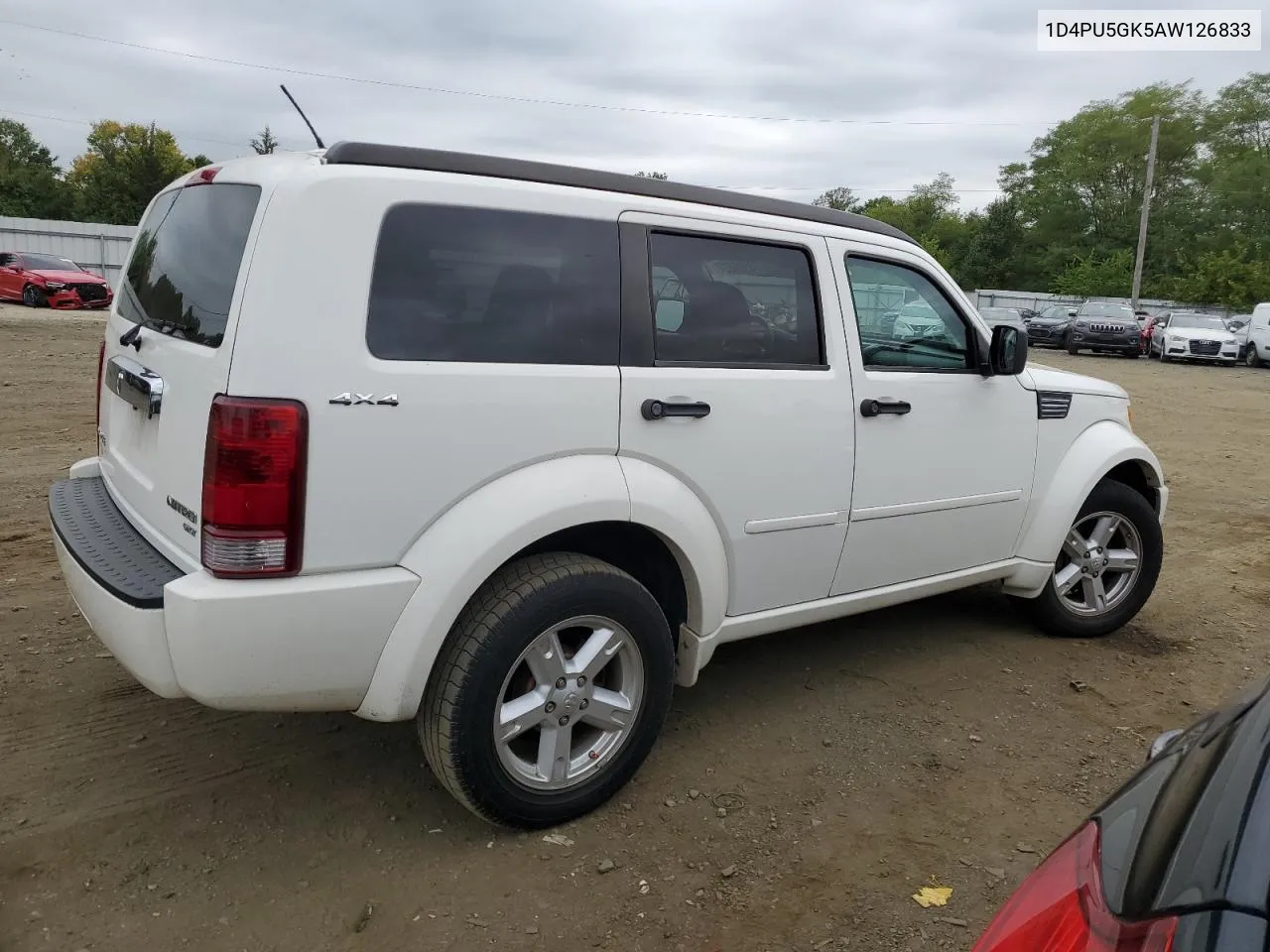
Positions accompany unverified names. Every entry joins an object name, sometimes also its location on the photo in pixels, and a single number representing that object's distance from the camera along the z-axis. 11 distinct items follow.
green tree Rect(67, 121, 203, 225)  47.34
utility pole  41.56
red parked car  22.89
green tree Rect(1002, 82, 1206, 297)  55.81
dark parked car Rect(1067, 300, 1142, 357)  27.19
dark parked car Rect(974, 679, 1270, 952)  1.08
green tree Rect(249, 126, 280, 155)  38.94
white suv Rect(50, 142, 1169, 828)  2.45
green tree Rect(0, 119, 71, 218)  49.28
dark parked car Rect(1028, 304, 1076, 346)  30.20
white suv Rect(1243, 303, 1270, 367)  24.48
